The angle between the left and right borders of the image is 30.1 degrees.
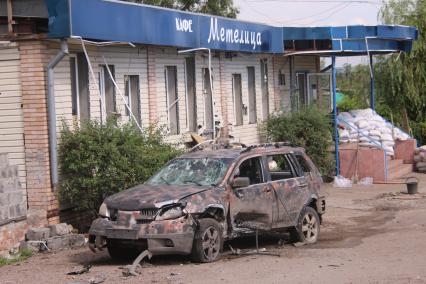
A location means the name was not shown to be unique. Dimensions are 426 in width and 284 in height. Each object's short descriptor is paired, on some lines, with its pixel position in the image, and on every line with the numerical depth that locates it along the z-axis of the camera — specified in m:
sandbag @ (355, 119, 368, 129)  24.66
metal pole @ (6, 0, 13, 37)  14.28
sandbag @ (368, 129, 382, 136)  24.34
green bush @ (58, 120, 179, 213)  14.25
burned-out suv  10.98
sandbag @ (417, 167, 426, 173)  25.72
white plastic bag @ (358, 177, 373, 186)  22.80
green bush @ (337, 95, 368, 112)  35.56
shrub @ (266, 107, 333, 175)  21.92
